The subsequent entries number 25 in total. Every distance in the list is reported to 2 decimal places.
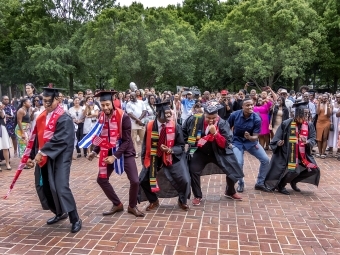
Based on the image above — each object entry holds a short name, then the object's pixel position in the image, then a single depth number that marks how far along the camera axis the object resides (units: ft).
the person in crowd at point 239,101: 37.54
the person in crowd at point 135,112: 34.88
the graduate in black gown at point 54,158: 15.21
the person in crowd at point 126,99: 39.29
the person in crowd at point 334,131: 34.53
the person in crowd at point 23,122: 29.86
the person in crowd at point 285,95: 35.12
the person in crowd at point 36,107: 31.29
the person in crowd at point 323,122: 34.40
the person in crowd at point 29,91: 30.89
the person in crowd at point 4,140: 29.25
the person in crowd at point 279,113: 34.96
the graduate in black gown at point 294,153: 21.27
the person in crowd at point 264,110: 34.96
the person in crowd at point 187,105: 37.83
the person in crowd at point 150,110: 35.50
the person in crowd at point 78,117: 34.55
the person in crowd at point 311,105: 36.70
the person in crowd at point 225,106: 36.05
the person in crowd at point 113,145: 16.83
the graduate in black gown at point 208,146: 19.19
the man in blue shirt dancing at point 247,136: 21.59
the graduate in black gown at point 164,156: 17.97
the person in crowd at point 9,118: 33.06
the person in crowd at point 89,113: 34.14
